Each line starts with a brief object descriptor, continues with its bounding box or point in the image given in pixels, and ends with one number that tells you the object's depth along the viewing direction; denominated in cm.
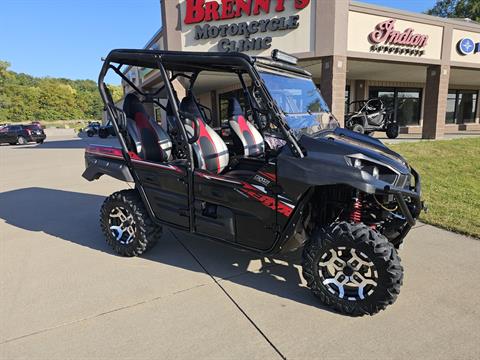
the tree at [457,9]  3123
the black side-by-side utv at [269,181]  239
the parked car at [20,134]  2395
